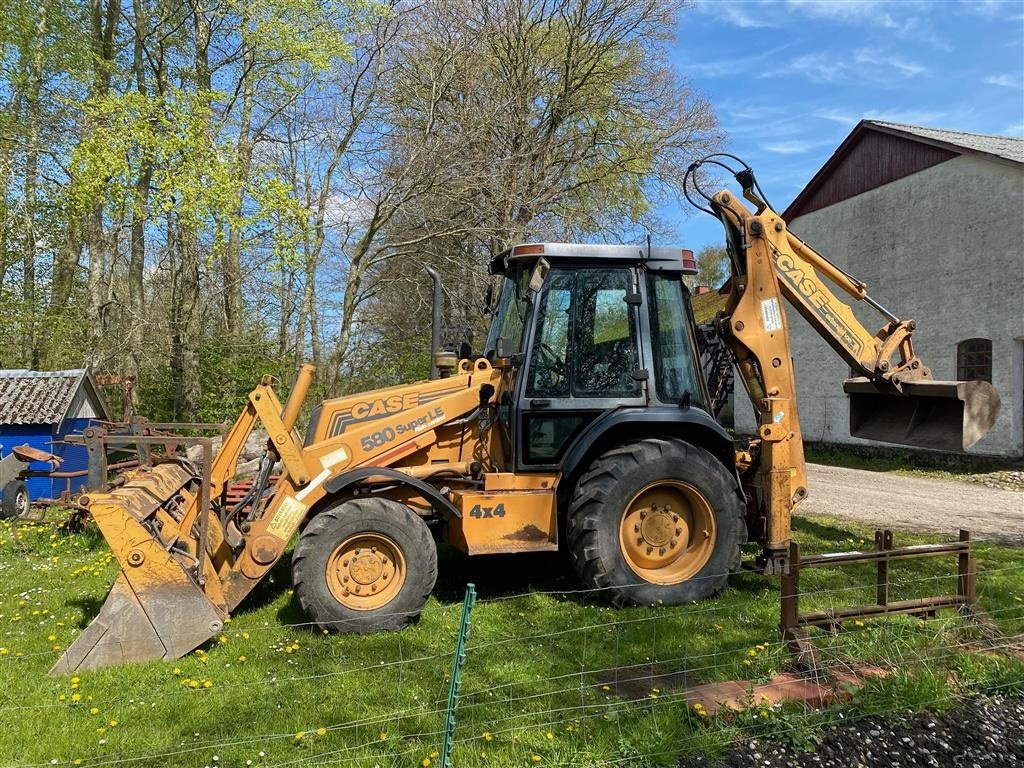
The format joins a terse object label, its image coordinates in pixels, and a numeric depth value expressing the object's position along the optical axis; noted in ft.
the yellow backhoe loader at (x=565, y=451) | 16.11
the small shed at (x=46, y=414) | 38.17
